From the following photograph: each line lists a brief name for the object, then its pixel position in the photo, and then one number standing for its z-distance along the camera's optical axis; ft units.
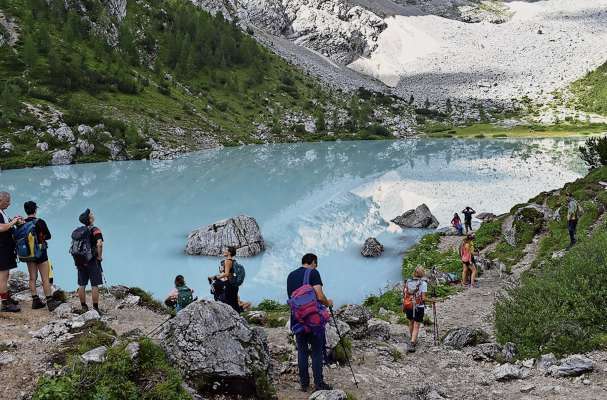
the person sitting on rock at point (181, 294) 41.29
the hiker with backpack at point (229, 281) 38.11
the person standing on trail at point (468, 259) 64.18
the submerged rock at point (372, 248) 87.45
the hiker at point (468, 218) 95.81
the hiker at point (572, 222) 66.59
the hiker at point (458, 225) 95.50
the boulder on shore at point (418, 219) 106.42
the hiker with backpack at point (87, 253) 37.50
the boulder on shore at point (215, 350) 27.22
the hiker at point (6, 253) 35.17
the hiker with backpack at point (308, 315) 28.45
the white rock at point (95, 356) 25.76
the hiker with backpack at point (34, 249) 36.19
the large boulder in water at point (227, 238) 85.92
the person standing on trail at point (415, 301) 41.88
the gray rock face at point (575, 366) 29.50
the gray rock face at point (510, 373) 31.94
